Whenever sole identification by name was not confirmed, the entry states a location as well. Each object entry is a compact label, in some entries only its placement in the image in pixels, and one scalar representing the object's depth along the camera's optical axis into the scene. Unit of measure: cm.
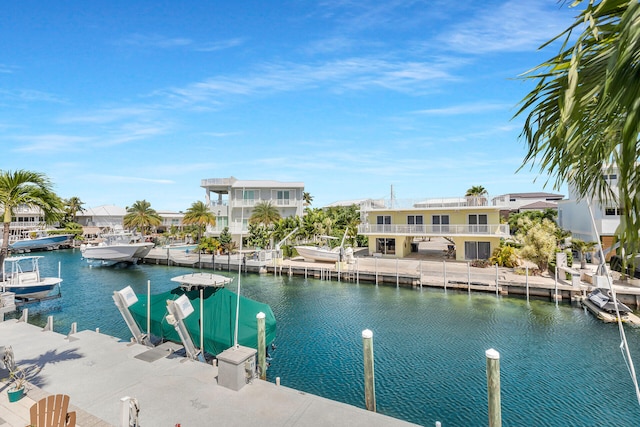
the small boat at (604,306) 1880
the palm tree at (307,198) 8471
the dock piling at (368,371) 966
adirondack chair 690
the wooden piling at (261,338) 1155
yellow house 3419
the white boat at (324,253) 3568
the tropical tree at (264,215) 4834
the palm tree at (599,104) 219
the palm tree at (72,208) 7340
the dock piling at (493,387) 789
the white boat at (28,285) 2347
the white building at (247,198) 5303
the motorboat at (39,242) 5909
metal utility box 964
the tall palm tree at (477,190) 4822
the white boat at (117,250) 4184
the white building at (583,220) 3059
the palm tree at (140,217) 6012
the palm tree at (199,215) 4857
